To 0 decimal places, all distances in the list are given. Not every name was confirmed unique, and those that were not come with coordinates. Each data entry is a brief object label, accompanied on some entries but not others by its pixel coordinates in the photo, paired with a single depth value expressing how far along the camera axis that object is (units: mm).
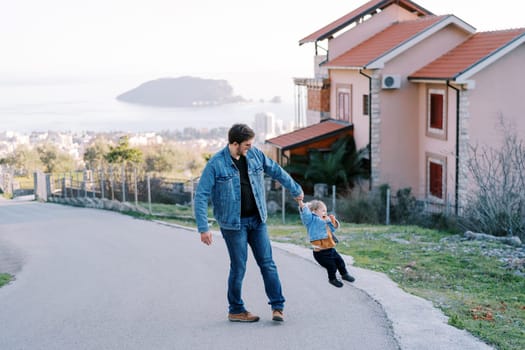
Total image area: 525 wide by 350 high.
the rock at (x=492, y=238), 13133
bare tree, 16062
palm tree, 26453
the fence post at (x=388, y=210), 19605
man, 7145
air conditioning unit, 25719
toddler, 8320
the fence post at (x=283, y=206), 21156
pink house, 23188
